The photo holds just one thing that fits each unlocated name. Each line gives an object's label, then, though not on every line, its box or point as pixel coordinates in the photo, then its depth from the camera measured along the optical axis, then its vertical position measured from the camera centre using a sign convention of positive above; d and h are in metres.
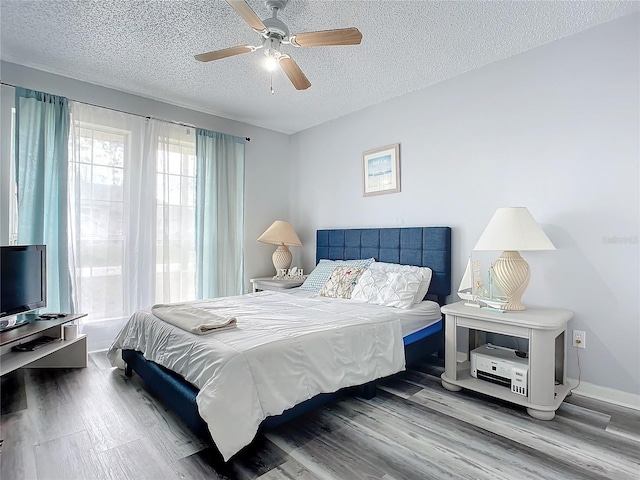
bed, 1.90 -0.61
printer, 2.31 -0.93
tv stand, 2.38 -0.89
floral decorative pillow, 3.38 -0.46
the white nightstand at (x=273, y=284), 4.12 -0.58
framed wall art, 3.78 +0.78
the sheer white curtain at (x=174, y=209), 3.83 +0.33
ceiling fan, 2.02 +1.26
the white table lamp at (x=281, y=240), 4.45 -0.03
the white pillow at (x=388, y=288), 2.97 -0.46
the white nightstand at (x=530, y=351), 2.18 -0.78
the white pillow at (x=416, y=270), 3.13 -0.32
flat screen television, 2.58 -0.37
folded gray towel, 2.12 -0.57
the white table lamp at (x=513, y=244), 2.39 -0.04
